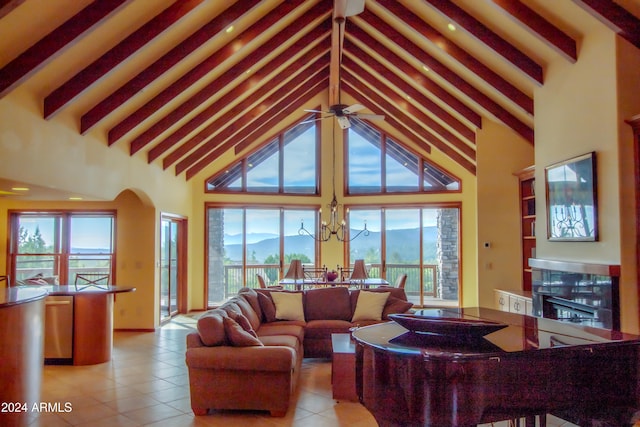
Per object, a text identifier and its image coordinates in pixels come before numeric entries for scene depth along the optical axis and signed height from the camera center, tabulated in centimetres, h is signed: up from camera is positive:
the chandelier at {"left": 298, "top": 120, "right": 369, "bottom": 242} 1096 +21
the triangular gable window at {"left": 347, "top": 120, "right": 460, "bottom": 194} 1075 +165
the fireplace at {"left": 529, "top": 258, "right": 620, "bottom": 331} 432 -56
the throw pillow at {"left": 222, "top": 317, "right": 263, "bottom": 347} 430 -90
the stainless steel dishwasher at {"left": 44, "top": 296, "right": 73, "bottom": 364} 614 -119
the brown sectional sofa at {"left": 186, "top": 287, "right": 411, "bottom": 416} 422 -115
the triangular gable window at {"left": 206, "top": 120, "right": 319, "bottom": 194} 1084 +163
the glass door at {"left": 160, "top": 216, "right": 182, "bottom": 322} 892 -56
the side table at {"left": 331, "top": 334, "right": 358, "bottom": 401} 460 -134
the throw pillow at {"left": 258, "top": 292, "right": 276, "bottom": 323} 642 -96
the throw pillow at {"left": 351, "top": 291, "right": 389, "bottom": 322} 640 -92
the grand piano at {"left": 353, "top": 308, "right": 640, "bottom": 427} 245 -77
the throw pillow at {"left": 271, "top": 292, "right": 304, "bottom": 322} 643 -92
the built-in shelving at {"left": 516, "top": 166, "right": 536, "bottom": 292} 755 +22
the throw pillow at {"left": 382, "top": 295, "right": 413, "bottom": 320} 641 -93
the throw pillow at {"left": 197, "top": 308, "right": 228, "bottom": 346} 430 -84
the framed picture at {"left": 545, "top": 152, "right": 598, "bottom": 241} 469 +42
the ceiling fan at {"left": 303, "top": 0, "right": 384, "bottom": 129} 471 +235
